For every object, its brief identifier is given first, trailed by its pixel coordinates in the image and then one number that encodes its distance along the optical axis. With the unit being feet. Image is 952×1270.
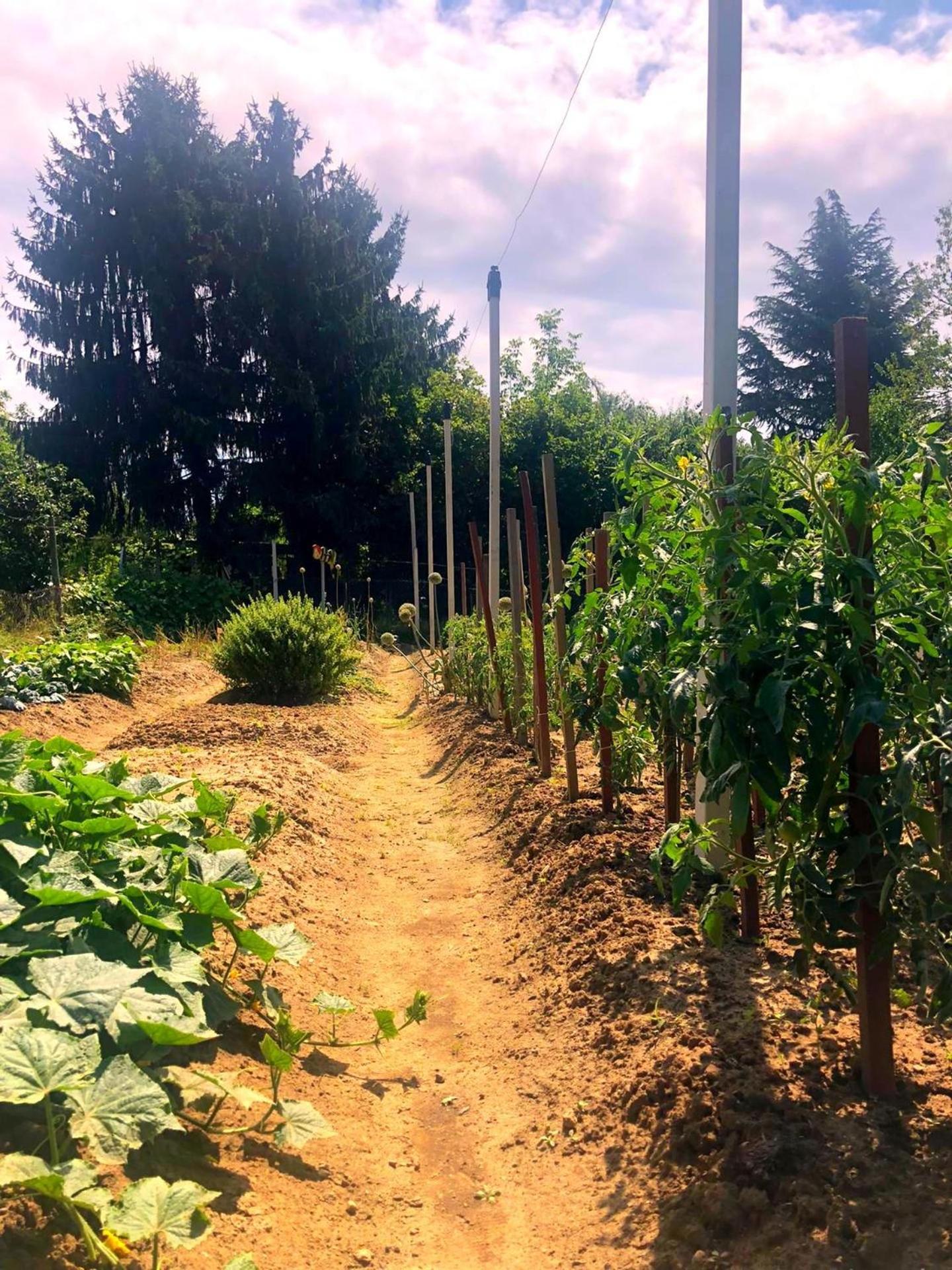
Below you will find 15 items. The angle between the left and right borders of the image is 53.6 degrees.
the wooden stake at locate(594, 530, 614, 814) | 14.37
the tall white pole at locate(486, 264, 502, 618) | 26.91
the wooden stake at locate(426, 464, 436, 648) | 39.62
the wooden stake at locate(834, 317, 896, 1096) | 6.89
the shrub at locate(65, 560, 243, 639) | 51.29
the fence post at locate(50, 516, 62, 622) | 47.65
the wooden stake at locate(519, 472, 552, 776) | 17.94
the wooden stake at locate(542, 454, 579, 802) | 15.56
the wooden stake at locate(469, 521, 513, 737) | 23.99
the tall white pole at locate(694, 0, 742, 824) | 11.27
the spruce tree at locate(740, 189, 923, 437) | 84.28
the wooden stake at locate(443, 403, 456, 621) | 37.50
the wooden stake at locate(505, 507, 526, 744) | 21.56
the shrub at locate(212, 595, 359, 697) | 33.30
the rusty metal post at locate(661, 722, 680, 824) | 11.33
